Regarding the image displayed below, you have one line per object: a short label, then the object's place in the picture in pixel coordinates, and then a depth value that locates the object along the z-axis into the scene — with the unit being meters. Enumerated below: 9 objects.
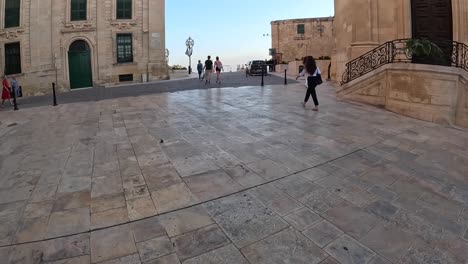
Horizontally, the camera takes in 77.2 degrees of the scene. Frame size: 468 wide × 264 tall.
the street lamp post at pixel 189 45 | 37.94
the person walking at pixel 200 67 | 25.75
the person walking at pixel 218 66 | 20.45
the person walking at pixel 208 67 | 19.28
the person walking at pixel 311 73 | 9.48
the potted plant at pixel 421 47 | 9.61
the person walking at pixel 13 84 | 16.34
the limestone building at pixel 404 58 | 8.55
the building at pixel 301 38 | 39.53
